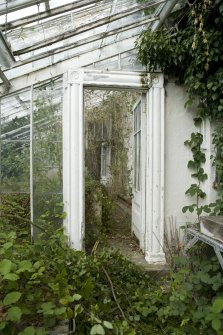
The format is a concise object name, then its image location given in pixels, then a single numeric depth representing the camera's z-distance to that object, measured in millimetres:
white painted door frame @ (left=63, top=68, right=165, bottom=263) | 4465
